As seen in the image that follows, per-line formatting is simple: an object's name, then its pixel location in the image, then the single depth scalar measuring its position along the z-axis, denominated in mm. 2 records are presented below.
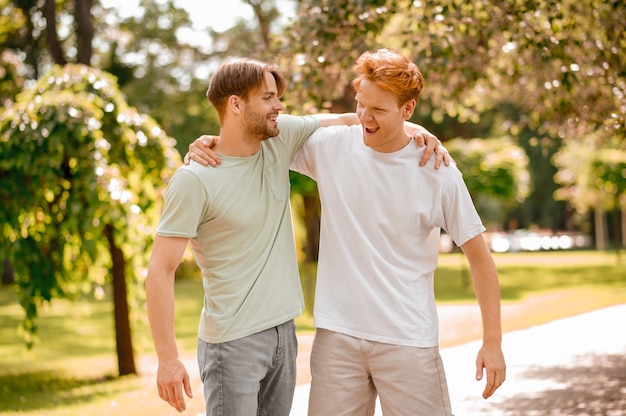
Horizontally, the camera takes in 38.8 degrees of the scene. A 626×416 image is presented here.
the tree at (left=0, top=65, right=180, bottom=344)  8961
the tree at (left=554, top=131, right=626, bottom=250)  30594
